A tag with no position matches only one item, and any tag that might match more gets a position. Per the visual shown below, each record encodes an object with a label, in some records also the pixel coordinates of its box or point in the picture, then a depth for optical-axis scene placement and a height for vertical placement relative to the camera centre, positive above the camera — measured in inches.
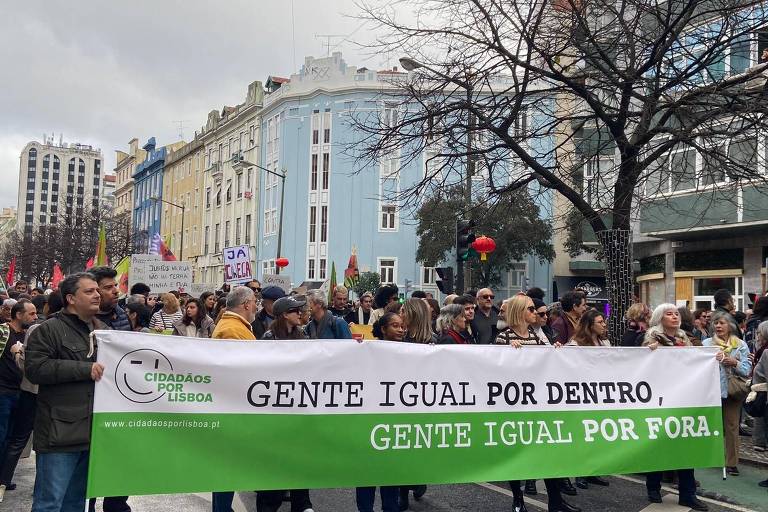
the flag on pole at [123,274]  780.6 +14.0
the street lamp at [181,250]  2490.2 +129.4
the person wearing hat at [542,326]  262.7 -10.8
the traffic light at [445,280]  600.7 +11.2
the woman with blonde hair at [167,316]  397.7 -14.5
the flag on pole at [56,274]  948.9 +15.5
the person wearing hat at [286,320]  245.0 -9.5
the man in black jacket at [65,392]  178.5 -25.5
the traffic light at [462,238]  596.4 +44.2
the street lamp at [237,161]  2132.5 +367.8
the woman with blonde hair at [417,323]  261.7 -10.2
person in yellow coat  220.2 -6.5
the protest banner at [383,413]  195.8 -34.5
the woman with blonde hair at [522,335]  243.4 -13.2
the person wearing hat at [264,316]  302.5 -11.4
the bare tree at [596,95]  392.8 +111.7
